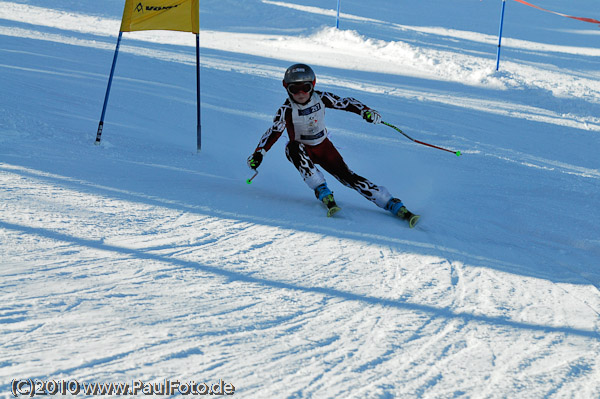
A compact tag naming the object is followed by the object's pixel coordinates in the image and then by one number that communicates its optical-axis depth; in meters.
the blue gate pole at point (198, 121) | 14.65
